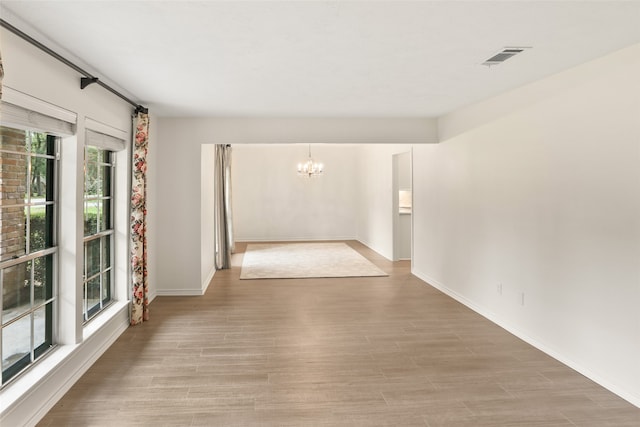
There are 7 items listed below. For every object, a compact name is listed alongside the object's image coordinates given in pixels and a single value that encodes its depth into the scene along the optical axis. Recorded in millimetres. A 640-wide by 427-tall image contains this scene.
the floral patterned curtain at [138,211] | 4406
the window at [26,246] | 2586
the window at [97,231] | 3746
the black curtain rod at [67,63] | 2314
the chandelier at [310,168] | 10094
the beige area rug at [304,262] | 7098
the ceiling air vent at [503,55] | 2939
